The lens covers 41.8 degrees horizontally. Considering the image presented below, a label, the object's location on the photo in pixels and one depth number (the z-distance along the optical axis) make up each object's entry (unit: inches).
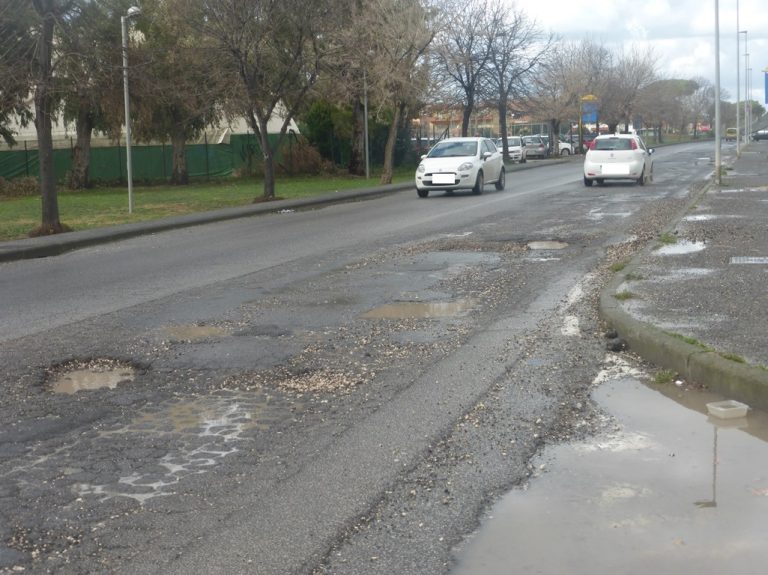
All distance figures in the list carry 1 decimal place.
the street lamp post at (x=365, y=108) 1481.3
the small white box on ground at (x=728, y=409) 235.9
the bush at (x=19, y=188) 1560.0
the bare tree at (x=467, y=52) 2003.0
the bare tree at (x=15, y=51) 785.6
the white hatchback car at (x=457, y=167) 1123.3
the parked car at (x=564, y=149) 3048.7
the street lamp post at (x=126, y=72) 896.3
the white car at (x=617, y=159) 1172.5
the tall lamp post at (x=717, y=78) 1148.5
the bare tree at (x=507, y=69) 2199.8
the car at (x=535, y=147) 2701.8
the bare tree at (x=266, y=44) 1120.2
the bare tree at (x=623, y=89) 3373.5
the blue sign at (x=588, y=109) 3136.8
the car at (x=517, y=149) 2449.3
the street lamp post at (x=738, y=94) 2397.9
